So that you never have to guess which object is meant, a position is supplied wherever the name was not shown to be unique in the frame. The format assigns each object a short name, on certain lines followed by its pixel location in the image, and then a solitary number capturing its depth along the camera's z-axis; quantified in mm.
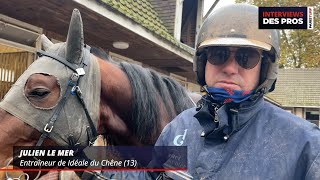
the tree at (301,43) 22016
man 1302
